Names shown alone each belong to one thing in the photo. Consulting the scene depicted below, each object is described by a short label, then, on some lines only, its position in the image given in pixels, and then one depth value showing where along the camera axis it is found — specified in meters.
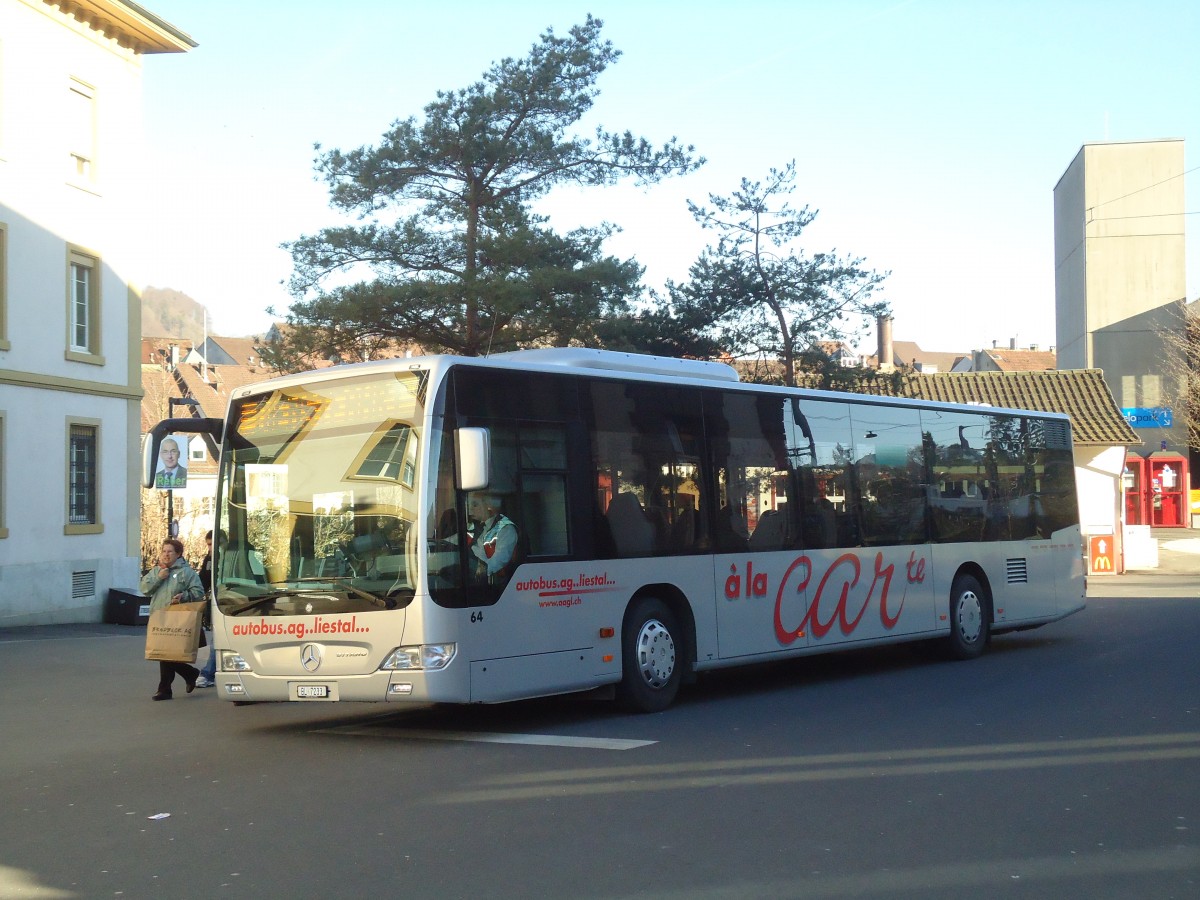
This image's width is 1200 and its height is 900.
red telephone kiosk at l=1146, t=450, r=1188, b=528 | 54.25
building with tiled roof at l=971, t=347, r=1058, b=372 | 99.00
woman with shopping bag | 14.09
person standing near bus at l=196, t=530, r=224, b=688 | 14.83
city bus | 10.44
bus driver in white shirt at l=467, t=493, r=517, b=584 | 10.66
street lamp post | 26.09
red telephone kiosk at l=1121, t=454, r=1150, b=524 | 53.31
